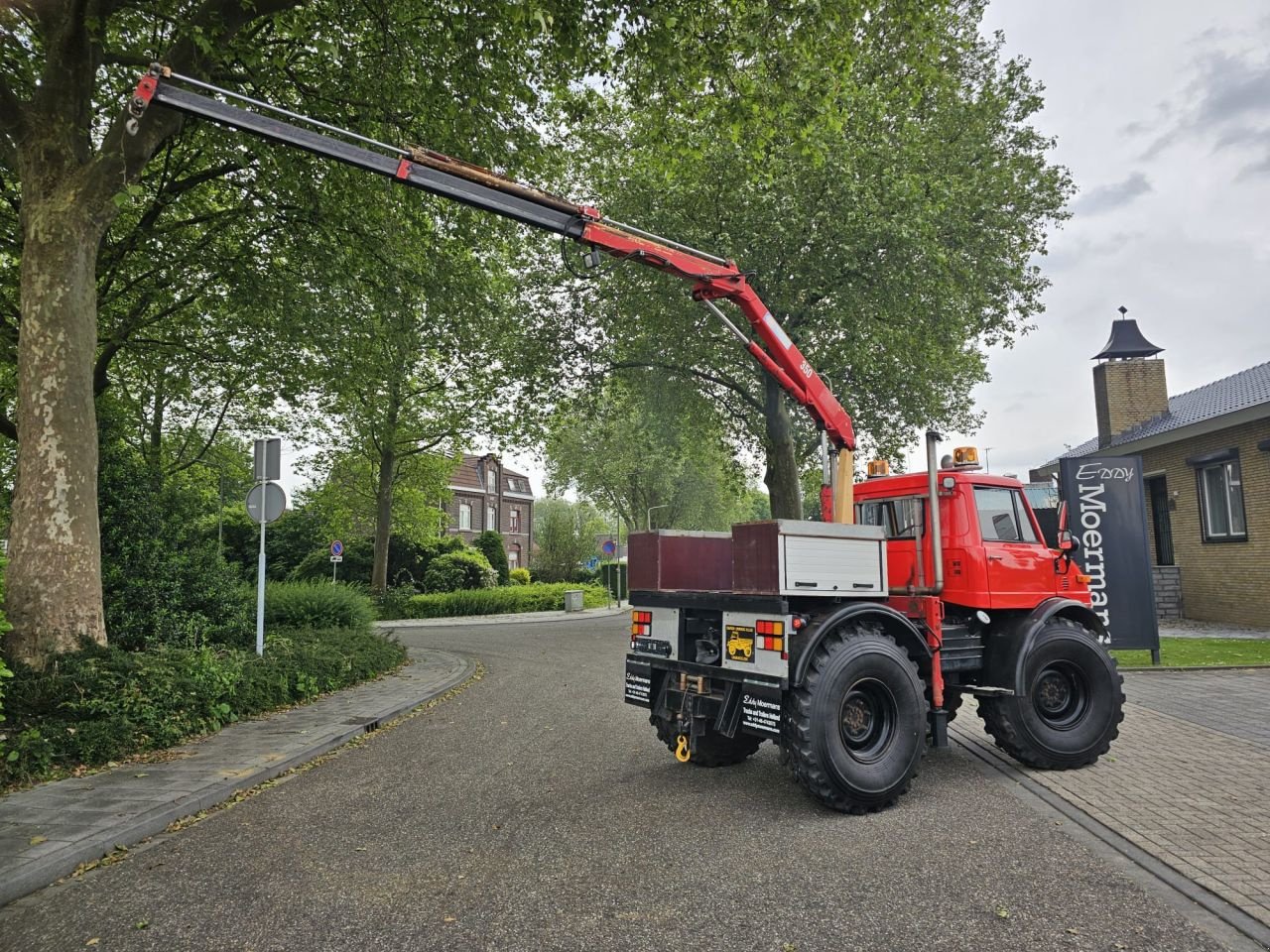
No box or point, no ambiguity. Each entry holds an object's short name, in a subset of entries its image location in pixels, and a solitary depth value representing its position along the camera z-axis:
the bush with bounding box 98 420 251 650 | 8.71
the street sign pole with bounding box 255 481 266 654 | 9.23
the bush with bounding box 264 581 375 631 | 12.60
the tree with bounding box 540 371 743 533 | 22.53
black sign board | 10.98
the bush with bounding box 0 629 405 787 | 5.99
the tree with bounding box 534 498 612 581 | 36.12
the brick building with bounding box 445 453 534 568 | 56.16
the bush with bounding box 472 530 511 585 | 37.72
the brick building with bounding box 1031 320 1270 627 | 15.61
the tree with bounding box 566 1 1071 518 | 16.31
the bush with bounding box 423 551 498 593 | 29.44
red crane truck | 5.12
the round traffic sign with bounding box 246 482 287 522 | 9.92
